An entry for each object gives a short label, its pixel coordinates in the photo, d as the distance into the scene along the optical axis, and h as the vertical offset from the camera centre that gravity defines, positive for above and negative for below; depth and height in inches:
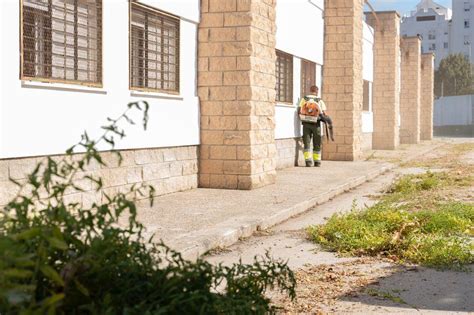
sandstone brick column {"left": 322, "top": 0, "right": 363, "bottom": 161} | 796.0 +60.6
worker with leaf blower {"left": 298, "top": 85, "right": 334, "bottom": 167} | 698.8 +8.7
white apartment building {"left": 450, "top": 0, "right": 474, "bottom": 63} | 3971.5 +570.0
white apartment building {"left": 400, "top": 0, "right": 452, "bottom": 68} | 4206.0 +596.1
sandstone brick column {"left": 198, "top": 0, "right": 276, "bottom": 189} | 454.3 +22.7
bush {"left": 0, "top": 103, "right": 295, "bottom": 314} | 93.7 -20.5
